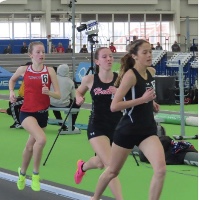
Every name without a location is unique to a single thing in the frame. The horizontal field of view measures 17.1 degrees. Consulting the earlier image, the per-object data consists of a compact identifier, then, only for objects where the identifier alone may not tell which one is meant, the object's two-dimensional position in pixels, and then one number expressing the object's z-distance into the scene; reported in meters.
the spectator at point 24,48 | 38.66
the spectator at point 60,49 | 39.62
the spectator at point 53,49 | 40.05
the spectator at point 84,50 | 40.03
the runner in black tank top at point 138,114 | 5.68
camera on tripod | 14.47
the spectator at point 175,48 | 39.59
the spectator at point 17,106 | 13.56
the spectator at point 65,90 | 13.74
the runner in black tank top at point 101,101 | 6.82
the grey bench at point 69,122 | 13.56
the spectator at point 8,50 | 39.04
